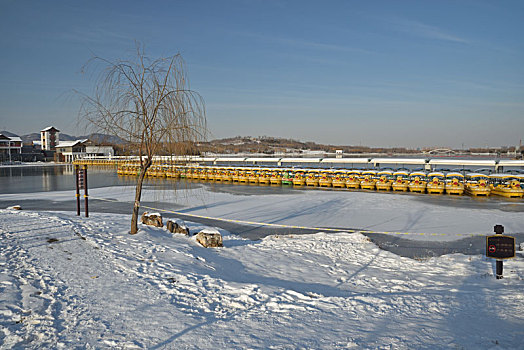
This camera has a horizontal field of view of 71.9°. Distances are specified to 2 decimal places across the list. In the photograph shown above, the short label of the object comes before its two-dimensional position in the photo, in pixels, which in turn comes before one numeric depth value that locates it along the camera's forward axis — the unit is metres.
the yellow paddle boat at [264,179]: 39.69
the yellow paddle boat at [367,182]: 32.97
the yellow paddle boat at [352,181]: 33.84
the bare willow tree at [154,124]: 10.19
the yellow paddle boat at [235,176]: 42.16
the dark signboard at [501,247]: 8.10
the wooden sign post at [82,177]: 14.93
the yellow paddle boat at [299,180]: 37.94
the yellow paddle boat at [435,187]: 29.75
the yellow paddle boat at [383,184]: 32.00
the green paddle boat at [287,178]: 38.94
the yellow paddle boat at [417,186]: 30.15
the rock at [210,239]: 10.57
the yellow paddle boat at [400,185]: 31.33
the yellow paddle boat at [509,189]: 27.03
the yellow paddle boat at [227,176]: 42.94
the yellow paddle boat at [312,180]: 36.97
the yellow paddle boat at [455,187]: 28.78
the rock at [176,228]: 11.79
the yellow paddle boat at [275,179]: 39.22
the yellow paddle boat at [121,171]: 56.58
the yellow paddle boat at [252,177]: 40.59
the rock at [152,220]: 12.41
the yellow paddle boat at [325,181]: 36.09
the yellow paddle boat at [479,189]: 27.91
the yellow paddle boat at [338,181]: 34.75
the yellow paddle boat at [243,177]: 41.44
